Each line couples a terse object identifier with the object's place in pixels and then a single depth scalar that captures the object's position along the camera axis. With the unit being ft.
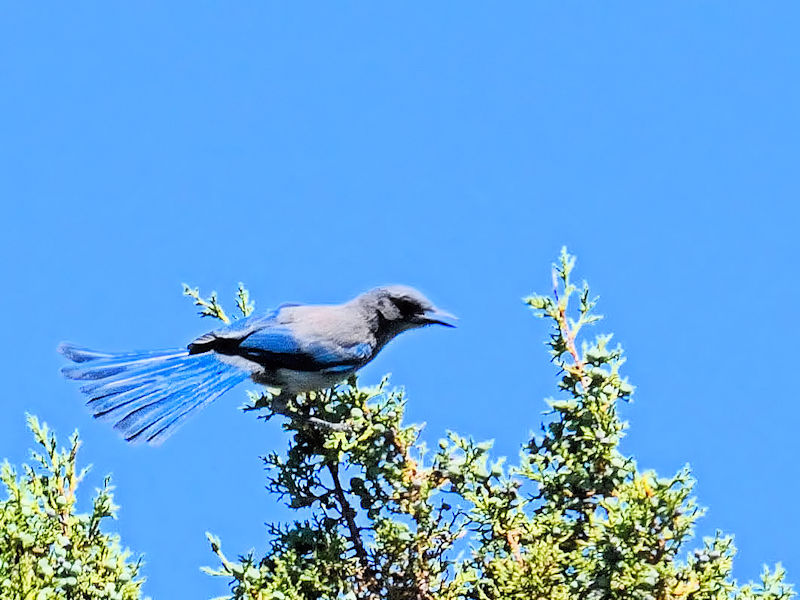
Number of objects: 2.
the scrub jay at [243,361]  31.78
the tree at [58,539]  21.83
